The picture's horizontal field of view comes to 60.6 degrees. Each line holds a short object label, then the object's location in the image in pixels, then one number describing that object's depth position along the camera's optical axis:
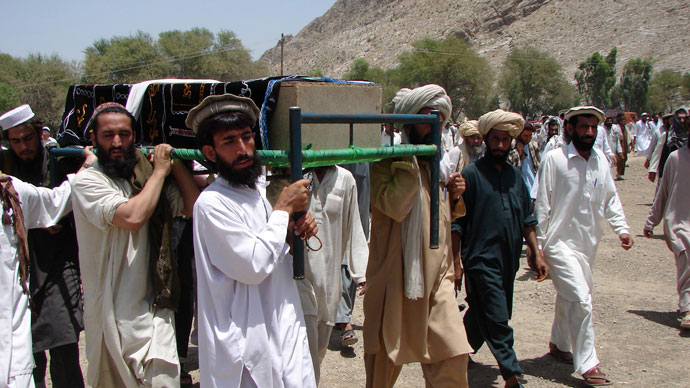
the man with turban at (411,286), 3.46
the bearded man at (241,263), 2.39
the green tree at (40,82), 38.31
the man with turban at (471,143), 7.13
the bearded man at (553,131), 11.08
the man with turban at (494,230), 4.02
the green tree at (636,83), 55.41
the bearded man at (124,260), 2.94
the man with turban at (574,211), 4.52
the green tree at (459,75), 56.06
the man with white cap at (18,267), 2.97
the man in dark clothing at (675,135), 9.02
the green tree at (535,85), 56.94
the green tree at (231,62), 55.69
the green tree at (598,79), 58.09
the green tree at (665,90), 54.56
